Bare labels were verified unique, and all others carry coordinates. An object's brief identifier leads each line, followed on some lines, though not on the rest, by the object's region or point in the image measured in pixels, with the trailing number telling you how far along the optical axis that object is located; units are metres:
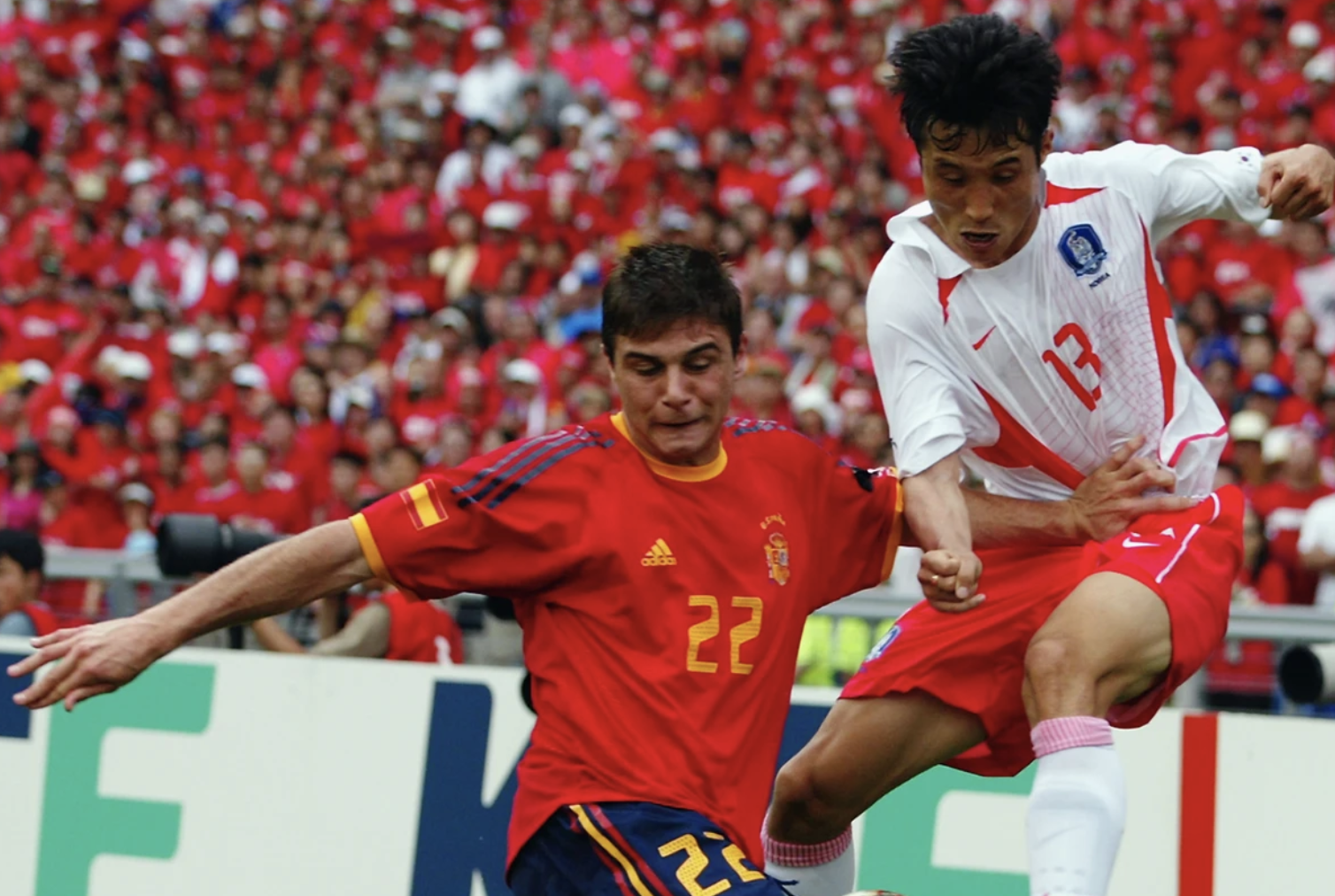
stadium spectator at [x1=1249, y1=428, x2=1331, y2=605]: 17.91
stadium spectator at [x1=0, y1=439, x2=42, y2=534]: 25.50
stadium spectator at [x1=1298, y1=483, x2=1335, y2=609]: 16.78
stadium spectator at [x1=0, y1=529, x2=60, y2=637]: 16.75
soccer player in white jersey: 8.07
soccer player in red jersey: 7.74
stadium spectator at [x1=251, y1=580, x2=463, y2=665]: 15.46
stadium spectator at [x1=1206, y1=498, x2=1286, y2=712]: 14.55
